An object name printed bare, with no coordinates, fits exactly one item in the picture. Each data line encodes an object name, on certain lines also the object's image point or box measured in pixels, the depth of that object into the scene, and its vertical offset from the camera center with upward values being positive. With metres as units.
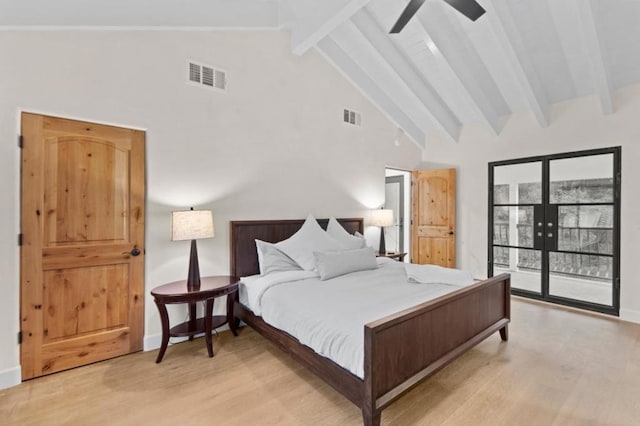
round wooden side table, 2.58 -0.79
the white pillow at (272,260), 3.24 -0.53
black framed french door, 3.92 -0.19
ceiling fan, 2.44 +1.72
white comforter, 1.92 -0.70
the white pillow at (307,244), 3.33 -0.37
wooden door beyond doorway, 5.34 -0.08
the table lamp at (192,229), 2.80 -0.17
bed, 1.73 -0.96
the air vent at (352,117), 4.66 +1.50
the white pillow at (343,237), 3.78 -0.32
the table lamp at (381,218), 4.81 -0.09
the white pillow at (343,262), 3.08 -0.53
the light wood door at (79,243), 2.38 -0.28
